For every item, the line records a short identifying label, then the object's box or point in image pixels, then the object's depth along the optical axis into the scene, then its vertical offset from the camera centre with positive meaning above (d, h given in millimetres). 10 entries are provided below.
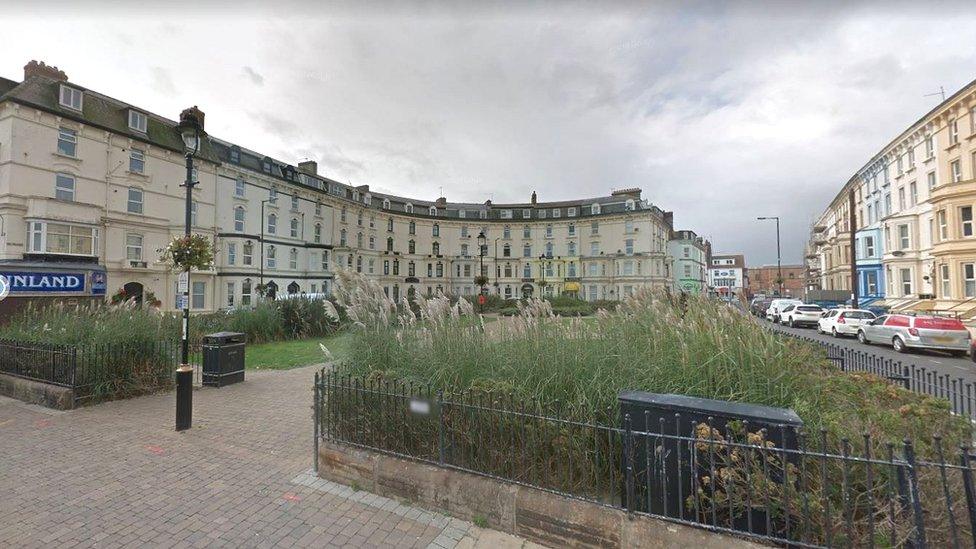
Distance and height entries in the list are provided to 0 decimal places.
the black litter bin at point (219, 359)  8797 -1605
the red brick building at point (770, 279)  108975 +1967
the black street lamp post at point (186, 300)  6023 -229
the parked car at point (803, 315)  24828 -1857
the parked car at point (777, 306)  29694 -1547
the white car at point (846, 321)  19422 -1747
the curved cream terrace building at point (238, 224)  21641 +6130
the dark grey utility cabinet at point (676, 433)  2891 -1129
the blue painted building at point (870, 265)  33125 +1810
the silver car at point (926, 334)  13891 -1768
